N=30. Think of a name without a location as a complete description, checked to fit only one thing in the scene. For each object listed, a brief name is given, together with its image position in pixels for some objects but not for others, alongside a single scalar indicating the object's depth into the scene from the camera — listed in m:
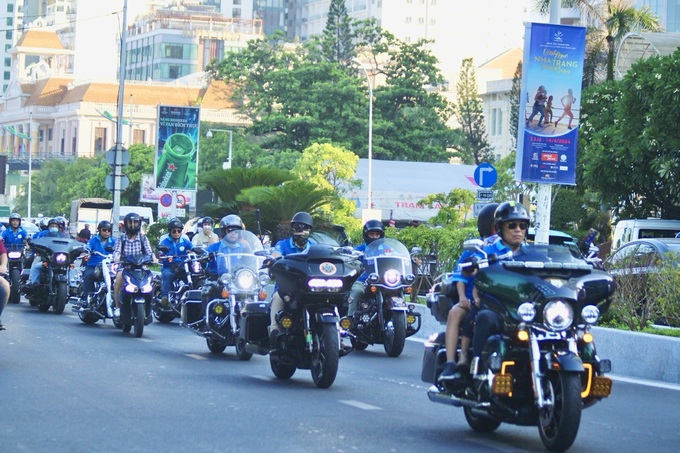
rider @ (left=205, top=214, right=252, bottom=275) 17.09
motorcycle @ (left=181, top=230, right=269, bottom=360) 16.97
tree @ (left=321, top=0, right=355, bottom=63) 95.75
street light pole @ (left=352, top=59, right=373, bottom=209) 63.75
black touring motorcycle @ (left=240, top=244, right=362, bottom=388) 13.86
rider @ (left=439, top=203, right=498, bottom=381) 10.59
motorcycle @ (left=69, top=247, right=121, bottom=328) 22.55
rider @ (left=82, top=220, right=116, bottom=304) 23.36
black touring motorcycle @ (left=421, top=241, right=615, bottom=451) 9.65
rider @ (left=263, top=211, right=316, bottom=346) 15.68
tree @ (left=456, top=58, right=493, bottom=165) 106.75
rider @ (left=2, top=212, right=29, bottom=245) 30.22
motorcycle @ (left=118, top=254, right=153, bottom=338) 20.78
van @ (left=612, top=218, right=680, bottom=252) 30.67
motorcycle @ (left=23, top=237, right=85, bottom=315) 26.50
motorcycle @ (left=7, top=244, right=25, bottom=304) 29.03
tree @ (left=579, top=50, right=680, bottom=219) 34.44
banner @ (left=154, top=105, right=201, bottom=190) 48.38
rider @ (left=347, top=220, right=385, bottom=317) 18.72
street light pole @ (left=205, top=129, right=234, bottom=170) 71.84
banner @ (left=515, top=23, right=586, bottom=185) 20.83
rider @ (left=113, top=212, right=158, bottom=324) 21.48
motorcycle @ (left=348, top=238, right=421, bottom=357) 18.44
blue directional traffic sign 28.47
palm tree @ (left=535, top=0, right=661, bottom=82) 51.12
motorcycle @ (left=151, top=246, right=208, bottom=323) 23.06
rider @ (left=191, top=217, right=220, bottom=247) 26.67
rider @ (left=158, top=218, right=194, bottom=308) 23.95
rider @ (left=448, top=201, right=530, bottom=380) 10.39
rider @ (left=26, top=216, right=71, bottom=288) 27.27
